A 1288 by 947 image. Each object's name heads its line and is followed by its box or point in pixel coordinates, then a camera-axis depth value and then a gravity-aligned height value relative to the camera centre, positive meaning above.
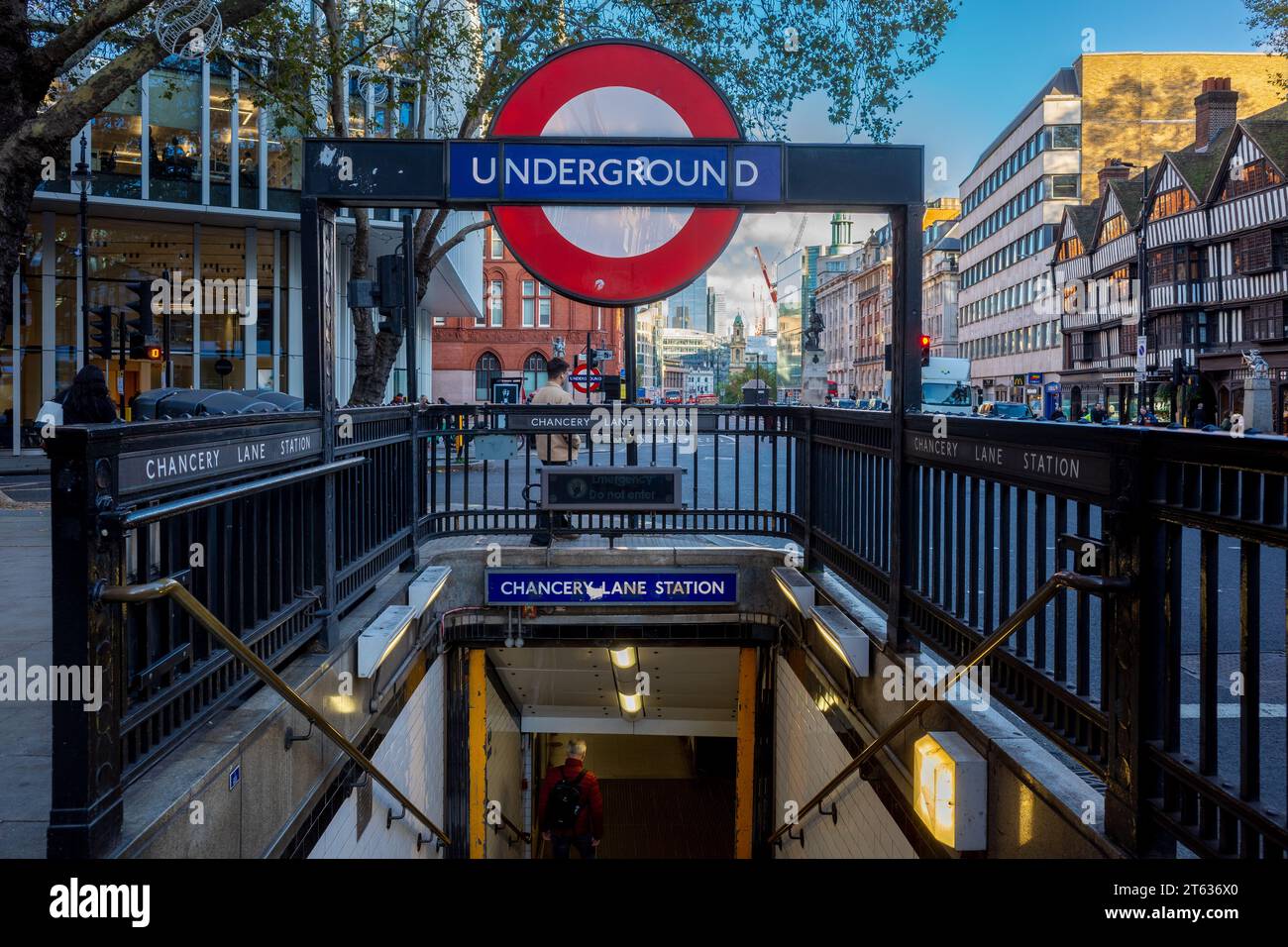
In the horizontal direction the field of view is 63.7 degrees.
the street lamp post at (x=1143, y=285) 37.70 +5.51
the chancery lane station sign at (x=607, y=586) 7.94 -1.20
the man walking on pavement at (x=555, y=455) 8.38 -0.18
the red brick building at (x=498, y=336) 83.25 +7.80
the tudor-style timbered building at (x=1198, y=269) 45.47 +8.35
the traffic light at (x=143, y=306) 18.72 +2.34
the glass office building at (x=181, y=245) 30.19 +5.91
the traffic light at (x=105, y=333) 19.84 +1.95
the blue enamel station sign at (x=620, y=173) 4.90 +1.24
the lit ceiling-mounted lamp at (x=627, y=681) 10.66 -2.88
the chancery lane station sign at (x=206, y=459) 3.27 -0.09
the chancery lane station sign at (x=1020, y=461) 3.33 -0.11
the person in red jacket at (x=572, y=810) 10.73 -3.95
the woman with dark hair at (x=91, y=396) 9.93 +0.36
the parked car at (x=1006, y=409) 34.62 +0.78
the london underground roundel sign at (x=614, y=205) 5.14 +1.20
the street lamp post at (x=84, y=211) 24.02 +5.30
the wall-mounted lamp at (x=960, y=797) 3.90 -1.39
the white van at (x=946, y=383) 42.41 +1.98
